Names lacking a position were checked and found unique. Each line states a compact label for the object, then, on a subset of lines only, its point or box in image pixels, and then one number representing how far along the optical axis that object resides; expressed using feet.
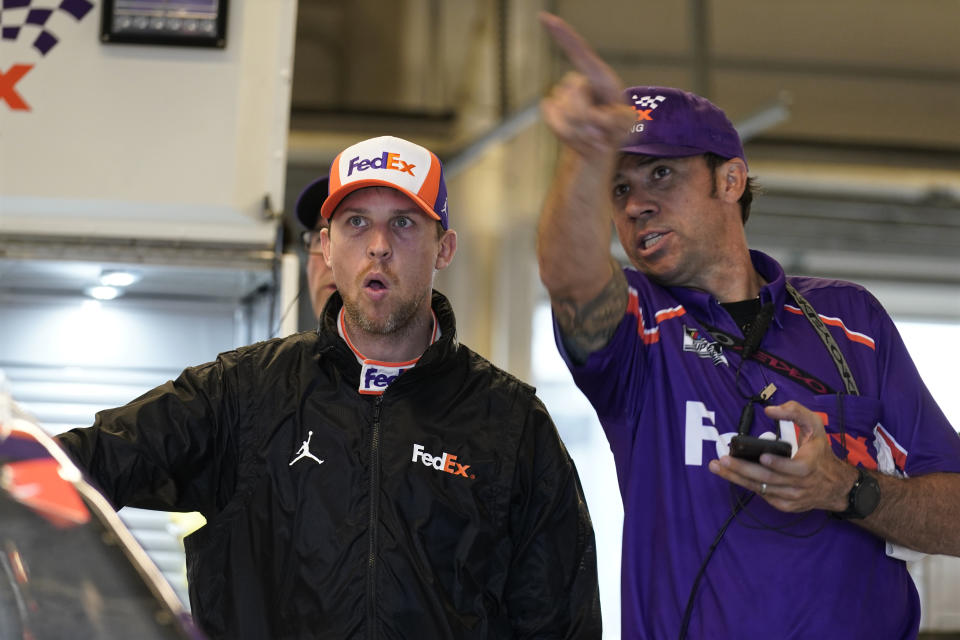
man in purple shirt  14.62
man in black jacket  15.39
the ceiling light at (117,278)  24.85
